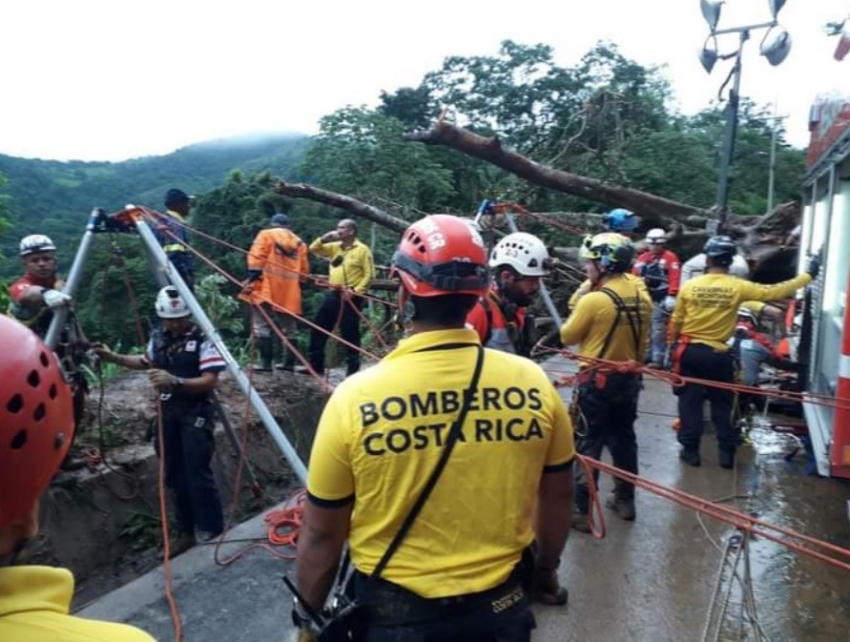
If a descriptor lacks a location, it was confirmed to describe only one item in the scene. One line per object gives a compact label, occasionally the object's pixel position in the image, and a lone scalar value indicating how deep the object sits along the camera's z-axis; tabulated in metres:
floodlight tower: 8.26
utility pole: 12.74
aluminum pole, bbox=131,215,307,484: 3.72
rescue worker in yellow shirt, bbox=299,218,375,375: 7.82
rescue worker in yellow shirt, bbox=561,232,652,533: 4.38
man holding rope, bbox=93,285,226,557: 4.42
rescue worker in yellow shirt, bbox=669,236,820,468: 5.29
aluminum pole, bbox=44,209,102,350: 3.91
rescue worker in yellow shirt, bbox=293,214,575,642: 1.68
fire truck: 4.08
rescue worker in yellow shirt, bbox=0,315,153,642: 0.95
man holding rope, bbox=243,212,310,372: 7.56
